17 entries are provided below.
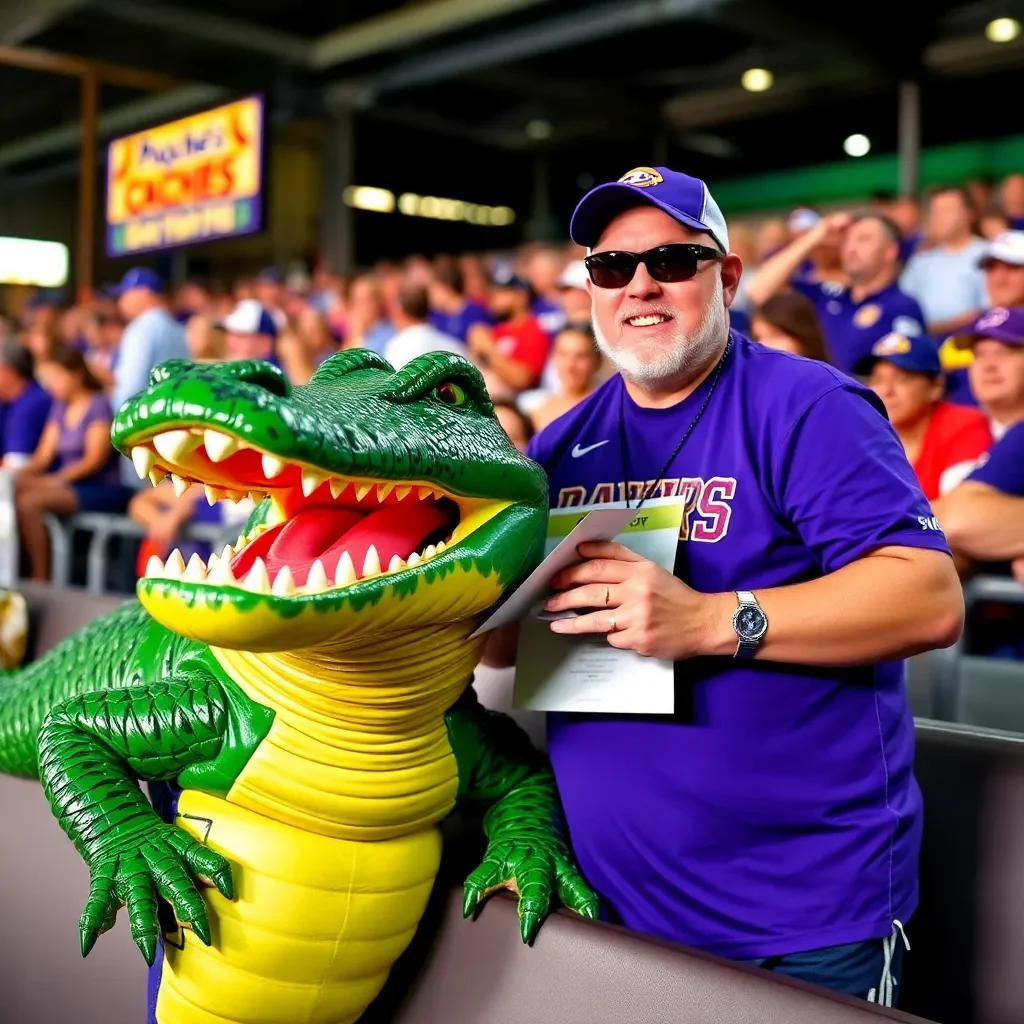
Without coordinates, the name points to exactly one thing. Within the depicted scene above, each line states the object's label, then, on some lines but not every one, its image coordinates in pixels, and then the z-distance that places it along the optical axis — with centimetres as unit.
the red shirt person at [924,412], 306
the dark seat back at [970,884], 152
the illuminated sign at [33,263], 1580
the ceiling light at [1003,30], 902
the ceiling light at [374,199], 1594
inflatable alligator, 116
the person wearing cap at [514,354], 522
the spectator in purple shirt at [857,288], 423
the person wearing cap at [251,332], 508
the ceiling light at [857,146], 1231
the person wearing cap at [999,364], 291
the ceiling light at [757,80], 1143
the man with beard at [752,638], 126
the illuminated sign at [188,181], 692
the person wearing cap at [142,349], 583
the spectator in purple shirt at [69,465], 519
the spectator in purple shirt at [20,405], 605
